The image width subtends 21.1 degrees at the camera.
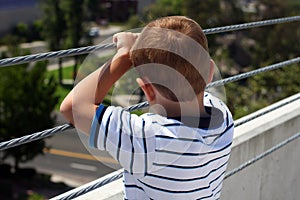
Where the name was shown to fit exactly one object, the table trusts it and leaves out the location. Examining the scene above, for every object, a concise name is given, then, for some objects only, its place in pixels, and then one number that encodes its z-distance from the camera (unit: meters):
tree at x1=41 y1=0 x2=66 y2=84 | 24.19
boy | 1.47
